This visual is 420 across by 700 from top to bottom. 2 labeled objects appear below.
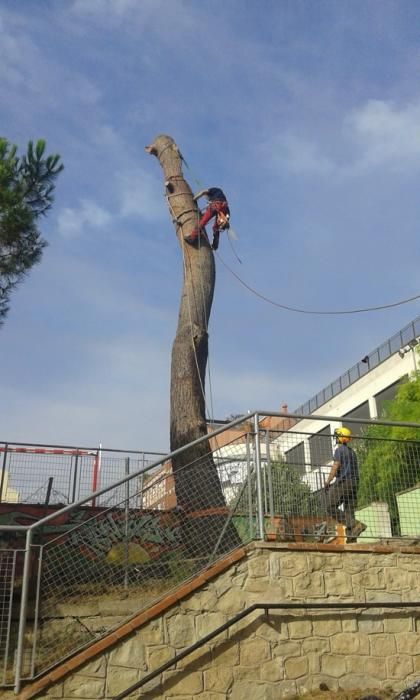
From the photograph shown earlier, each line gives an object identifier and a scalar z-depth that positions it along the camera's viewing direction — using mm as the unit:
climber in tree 11320
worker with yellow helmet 7570
